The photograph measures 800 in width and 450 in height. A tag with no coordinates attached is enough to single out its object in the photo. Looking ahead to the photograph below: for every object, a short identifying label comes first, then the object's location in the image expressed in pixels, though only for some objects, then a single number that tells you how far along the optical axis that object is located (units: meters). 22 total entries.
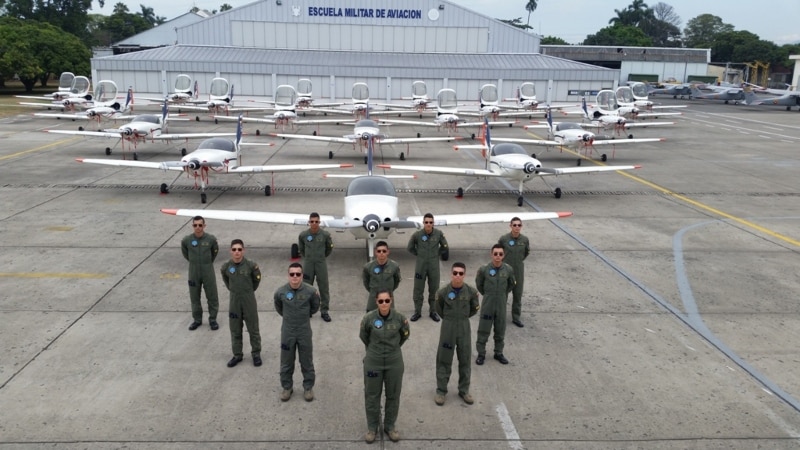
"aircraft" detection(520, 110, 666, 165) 23.82
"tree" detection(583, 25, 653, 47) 124.69
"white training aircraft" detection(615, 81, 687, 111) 39.38
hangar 53.34
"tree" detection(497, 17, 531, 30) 166.79
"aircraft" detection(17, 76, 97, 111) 37.84
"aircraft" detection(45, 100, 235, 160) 23.73
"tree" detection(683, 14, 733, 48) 147.00
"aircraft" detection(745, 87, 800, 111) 60.41
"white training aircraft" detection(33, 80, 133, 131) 30.77
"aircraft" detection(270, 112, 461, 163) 24.46
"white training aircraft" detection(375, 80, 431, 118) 43.79
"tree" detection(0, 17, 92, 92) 57.00
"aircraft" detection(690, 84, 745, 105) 66.44
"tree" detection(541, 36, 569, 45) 142.05
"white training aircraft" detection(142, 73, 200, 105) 44.09
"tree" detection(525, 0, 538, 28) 178.12
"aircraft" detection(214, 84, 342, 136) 34.28
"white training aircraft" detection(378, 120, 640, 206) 17.23
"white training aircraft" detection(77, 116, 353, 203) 17.16
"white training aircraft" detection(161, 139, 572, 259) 11.11
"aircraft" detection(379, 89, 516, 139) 33.22
